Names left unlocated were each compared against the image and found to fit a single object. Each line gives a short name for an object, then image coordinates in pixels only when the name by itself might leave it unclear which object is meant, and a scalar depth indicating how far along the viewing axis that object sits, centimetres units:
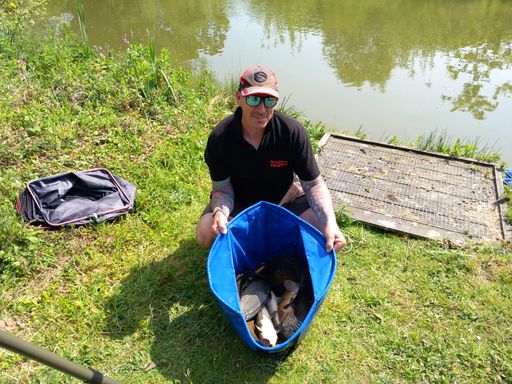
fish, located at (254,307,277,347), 197
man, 216
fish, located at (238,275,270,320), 211
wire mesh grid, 312
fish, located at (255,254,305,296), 232
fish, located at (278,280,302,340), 202
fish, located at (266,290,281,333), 210
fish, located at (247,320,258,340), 202
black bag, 273
